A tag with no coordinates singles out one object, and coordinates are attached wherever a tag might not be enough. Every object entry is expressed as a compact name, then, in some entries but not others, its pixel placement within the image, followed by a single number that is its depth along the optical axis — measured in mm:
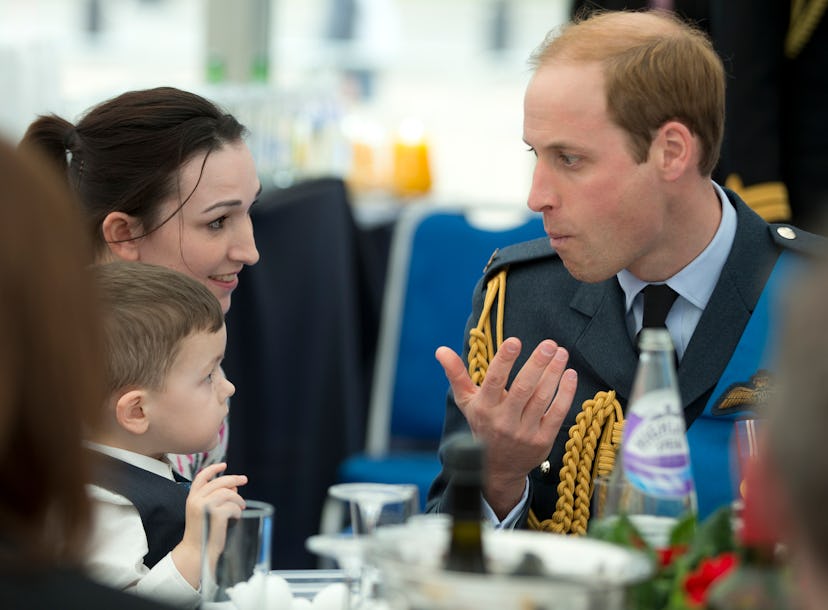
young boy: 5336
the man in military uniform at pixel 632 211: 5541
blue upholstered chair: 6572
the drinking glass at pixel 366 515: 5006
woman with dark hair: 5658
